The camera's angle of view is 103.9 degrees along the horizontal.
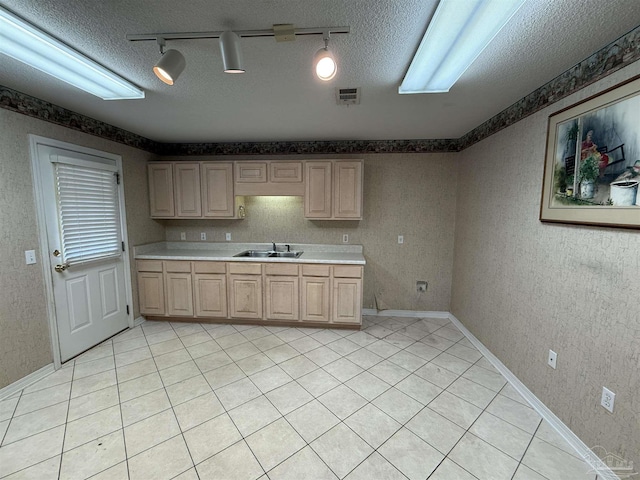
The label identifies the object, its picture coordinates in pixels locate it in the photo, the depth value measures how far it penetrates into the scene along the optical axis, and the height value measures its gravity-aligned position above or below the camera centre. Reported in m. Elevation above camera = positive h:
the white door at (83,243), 2.36 -0.29
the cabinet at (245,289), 3.23 -0.94
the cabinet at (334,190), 3.28 +0.35
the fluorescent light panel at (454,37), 1.17 +0.97
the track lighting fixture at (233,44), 1.31 +0.91
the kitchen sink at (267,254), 3.62 -0.54
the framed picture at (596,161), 1.33 +0.34
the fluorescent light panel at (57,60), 1.33 +0.99
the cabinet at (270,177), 3.35 +0.53
